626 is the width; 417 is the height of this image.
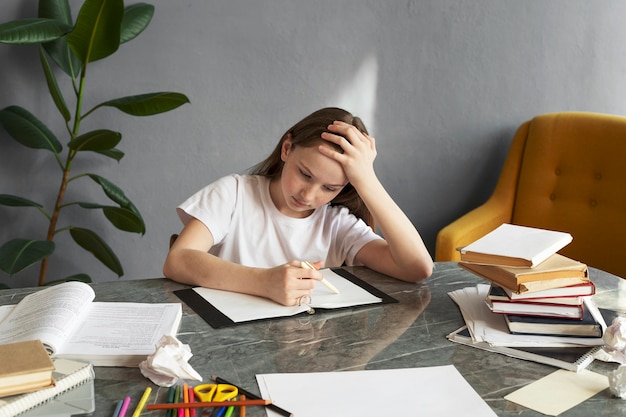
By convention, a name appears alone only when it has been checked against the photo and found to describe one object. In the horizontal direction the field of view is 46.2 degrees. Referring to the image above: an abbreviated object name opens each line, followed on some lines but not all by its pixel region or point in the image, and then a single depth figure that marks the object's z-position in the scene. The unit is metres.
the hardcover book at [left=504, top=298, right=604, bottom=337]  1.32
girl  1.56
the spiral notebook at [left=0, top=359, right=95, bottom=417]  0.97
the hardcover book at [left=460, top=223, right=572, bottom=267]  1.36
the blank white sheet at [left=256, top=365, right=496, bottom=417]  1.07
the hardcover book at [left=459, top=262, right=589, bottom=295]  1.33
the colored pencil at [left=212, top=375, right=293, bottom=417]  1.04
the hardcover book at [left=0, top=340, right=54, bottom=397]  0.97
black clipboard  1.38
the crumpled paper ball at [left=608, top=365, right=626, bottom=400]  1.13
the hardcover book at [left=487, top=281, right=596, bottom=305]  1.34
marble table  1.12
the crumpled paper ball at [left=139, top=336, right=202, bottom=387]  1.11
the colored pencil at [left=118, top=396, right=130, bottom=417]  1.01
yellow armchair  2.84
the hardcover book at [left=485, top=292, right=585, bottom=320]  1.34
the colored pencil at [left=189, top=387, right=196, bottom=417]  1.02
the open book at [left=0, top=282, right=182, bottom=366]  1.18
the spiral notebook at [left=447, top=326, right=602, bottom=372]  1.24
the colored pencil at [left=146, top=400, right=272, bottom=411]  1.03
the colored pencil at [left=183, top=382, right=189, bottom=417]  1.02
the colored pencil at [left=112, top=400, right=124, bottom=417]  1.01
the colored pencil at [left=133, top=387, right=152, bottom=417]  1.02
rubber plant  2.31
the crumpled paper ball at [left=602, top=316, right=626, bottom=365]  1.23
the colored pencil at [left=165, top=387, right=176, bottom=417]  1.02
